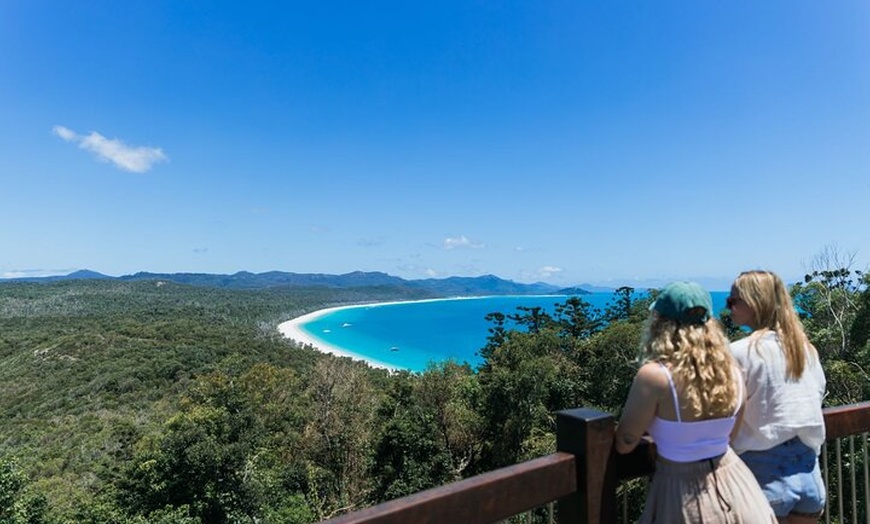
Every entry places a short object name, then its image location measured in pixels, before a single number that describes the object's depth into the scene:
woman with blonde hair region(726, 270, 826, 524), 1.61
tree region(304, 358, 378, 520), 17.64
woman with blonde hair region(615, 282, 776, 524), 1.30
